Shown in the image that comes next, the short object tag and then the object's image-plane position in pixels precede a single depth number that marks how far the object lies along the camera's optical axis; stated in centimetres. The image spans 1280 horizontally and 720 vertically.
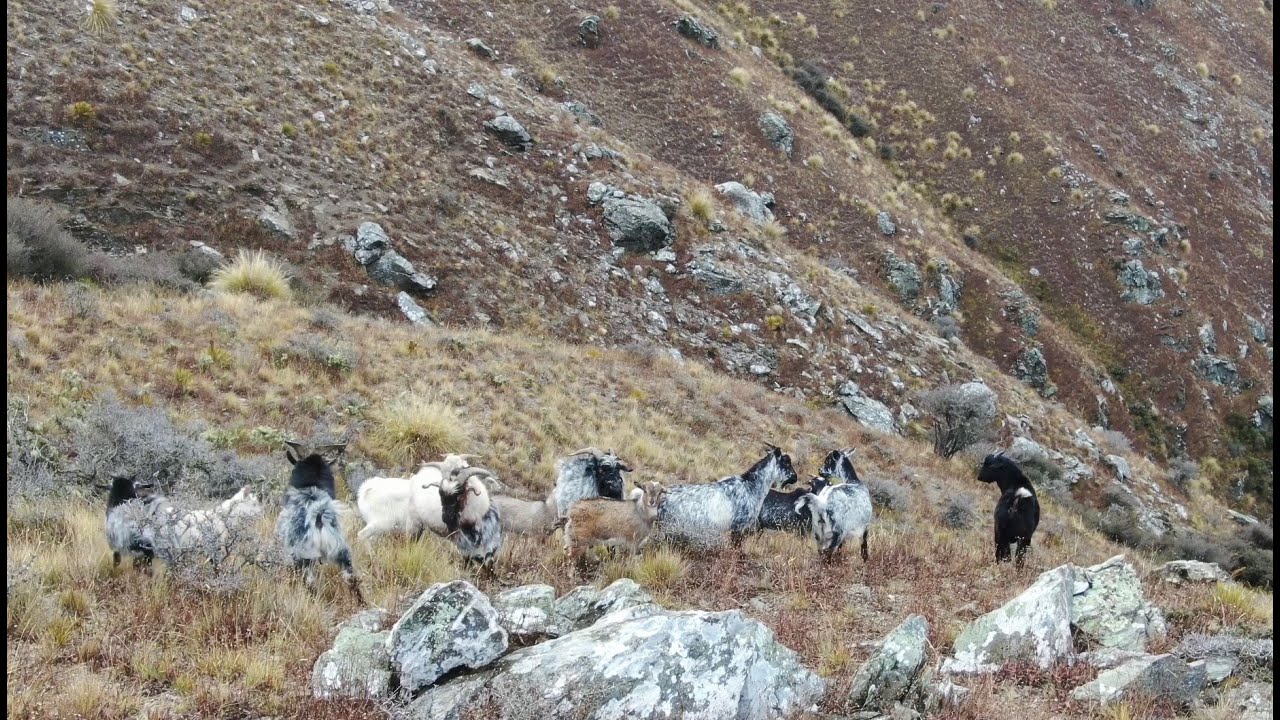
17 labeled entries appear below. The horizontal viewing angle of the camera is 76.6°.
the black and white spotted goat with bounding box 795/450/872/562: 839
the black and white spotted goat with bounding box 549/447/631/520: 872
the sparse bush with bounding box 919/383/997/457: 2092
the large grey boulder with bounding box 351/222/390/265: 1980
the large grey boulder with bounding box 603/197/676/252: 2434
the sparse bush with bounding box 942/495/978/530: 1490
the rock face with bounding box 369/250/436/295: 1964
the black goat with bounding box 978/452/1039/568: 882
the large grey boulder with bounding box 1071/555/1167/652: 604
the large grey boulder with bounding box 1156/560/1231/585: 884
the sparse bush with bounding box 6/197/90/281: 1442
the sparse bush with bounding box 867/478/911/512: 1460
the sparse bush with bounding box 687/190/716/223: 2612
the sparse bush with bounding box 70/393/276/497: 875
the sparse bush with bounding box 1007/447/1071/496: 2000
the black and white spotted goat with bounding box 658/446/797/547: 808
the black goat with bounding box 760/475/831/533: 916
